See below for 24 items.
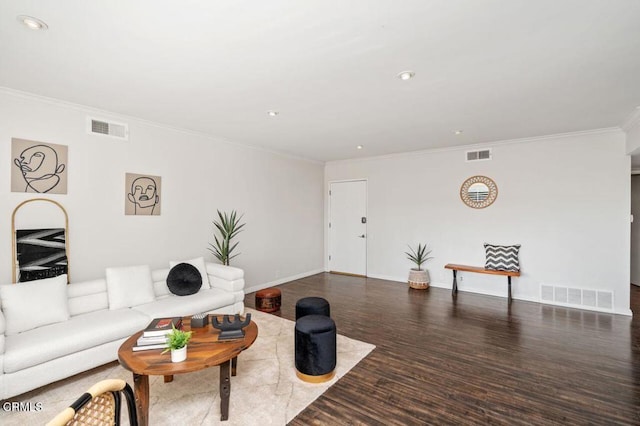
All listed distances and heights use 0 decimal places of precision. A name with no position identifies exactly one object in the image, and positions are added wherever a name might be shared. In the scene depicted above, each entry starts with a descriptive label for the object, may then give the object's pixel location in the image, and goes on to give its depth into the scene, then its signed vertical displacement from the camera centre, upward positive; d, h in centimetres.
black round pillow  375 -86
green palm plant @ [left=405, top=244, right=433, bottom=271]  595 -87
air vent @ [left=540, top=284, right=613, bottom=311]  449 -131
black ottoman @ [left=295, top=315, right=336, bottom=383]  256 -120
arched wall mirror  305 -29
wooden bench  489 -98
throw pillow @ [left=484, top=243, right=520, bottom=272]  509 -77
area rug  214 -146
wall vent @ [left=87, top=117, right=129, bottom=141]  360 +105
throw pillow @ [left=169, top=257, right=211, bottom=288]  412 -77
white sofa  233 -104
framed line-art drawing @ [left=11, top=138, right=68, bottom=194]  308 +49
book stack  221 -95
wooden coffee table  194 -101
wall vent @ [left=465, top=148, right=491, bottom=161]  542 +107
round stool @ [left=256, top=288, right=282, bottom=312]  443 -131
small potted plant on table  202 -90
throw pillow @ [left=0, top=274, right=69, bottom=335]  262 -84
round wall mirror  539 +40
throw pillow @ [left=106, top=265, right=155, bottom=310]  331 -85
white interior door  689 -34
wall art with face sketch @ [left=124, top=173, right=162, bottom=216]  392 +24
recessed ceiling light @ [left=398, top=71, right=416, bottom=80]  267 +126
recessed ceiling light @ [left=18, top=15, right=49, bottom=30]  192 +125
